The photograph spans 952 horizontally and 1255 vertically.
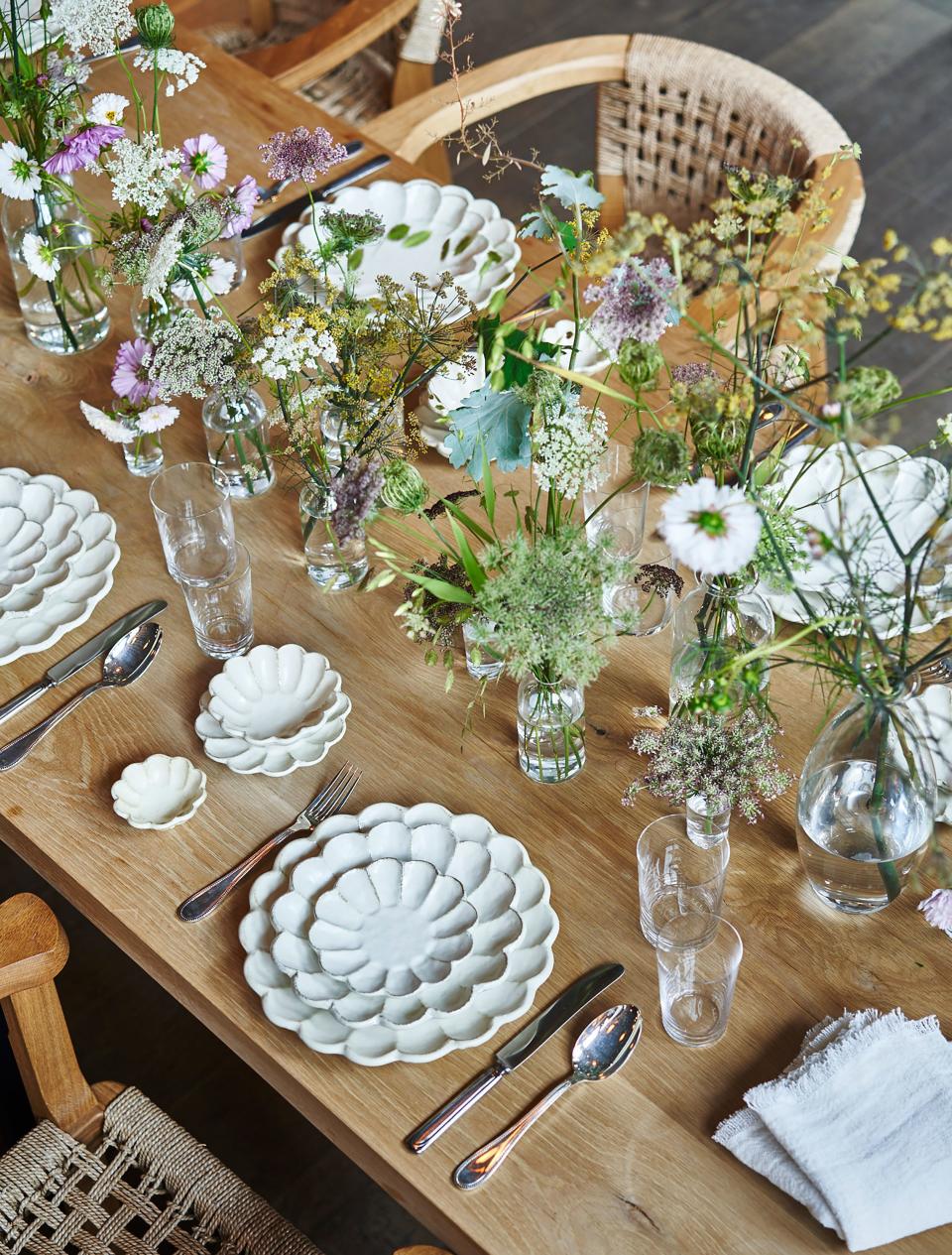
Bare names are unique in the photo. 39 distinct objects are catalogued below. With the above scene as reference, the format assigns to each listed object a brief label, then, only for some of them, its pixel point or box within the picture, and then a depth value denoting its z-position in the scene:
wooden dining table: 1.00
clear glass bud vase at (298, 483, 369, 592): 1.43
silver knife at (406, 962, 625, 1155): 1.03
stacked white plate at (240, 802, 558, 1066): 1.08
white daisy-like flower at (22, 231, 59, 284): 1.48
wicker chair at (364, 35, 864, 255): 2.02
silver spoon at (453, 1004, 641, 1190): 1.00
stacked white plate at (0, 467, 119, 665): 1.42
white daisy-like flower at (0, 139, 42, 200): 1.48
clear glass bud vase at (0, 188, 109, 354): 1.65
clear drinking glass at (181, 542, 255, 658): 1.33
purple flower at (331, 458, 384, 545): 1.03
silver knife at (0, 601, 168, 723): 1.35
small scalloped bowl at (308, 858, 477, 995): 1.11
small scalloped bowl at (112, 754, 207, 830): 1.24
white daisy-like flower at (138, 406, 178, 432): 1.43
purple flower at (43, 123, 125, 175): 1.41
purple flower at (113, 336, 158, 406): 1.43
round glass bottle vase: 1.08
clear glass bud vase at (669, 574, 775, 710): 1.15
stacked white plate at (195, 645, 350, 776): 1.29
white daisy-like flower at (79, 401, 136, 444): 1.53
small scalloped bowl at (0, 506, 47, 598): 1.47
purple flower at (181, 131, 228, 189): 1.41
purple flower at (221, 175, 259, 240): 1.36
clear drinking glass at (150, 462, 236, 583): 1.34
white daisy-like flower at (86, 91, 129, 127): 1.39
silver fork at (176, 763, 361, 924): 1.18
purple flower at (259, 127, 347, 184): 1.32
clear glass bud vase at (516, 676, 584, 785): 1.21
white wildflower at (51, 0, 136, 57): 1.41
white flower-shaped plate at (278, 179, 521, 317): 1.77
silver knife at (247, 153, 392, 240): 1.85
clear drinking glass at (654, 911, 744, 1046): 1.06
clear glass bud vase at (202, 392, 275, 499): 1.51
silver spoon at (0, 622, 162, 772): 1.32
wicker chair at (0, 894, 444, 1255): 1.23
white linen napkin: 0.96
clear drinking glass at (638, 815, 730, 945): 1.12
